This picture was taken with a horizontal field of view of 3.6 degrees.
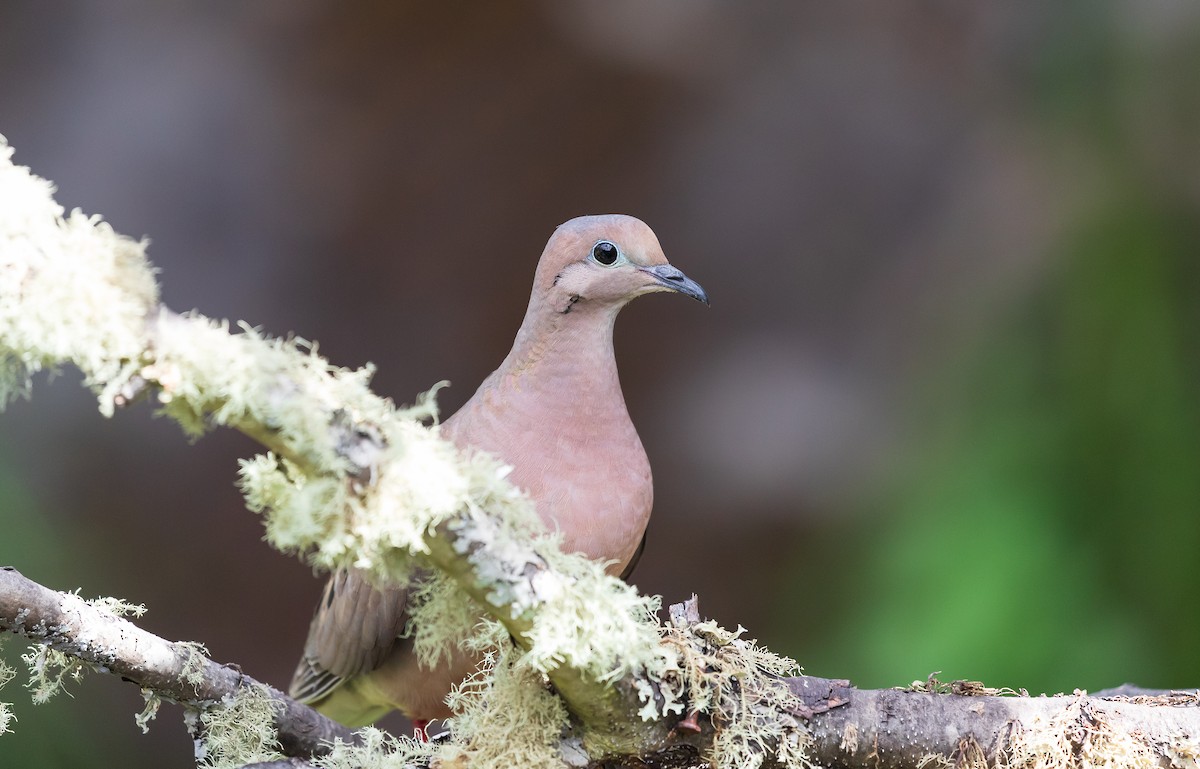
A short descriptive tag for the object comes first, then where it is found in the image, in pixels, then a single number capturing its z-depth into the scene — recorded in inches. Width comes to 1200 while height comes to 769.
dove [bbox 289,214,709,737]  194.0
